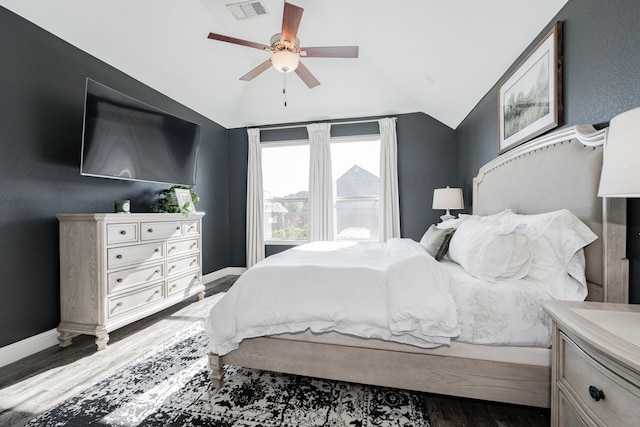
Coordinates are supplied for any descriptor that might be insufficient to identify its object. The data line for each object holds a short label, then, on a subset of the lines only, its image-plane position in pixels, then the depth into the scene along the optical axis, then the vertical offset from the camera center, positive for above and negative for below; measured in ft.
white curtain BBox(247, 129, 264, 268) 15.88 +0.49
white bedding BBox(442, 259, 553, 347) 4.50 -1.75
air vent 9.42 +7.16
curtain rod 14.68 +4.82
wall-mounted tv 7.80 +2.43
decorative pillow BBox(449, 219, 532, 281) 5.04 -0.85
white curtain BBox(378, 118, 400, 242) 14.16 +1.51
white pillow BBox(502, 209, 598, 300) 4.63 -0.78
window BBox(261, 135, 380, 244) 15.17 +1.30
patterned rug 4.84 -3.67
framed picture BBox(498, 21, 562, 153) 5.82 +2.86
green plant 10.66 +0.33
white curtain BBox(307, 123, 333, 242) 15.03 +1.52
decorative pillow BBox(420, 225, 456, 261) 7.31 -0.88
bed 4.45 -2.53
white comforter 4.75 -1.72
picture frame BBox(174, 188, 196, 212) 10.82 +0.50
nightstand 2.49 -1.65
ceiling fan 7.67 +4.87
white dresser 7.38 -1.70
